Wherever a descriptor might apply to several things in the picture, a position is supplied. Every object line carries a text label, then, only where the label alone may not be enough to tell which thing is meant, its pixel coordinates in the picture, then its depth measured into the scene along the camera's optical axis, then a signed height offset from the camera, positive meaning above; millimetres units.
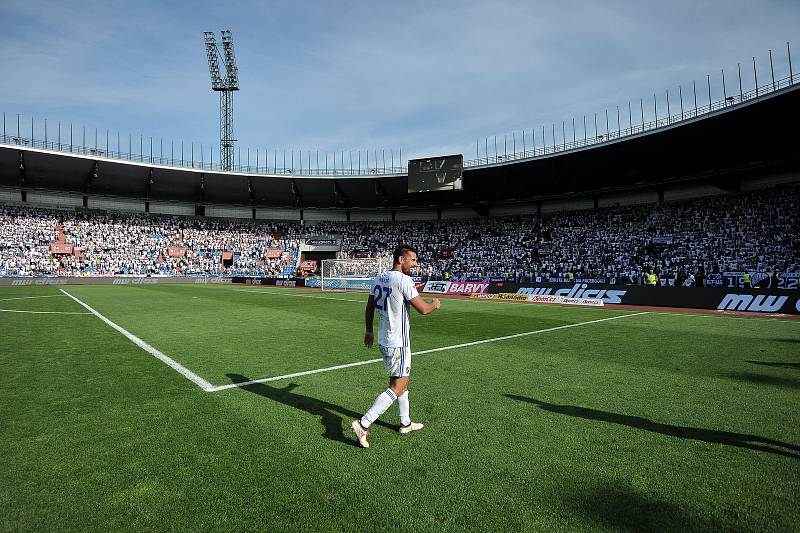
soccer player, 4680 -409
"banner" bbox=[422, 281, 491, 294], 30438 -553
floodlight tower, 59188 +28079
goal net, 40062 +955
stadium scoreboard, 45094 +11210
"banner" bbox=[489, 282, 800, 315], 18438 -1053
